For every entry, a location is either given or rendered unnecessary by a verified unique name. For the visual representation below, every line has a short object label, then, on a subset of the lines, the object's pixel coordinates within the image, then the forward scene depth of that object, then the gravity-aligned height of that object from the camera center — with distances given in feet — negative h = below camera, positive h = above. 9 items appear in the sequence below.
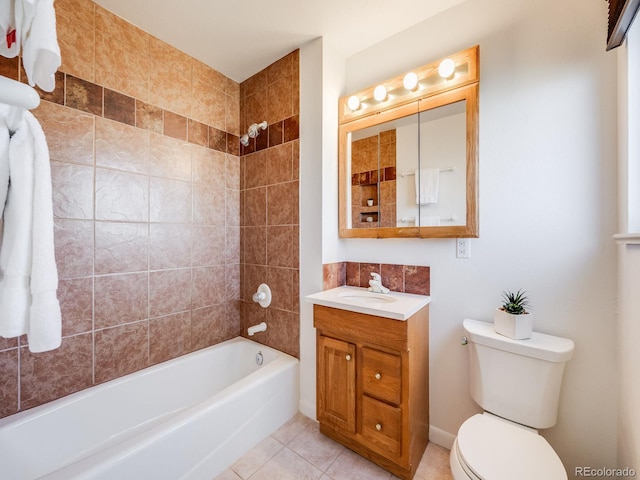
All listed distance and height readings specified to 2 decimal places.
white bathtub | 3.71 -3.13
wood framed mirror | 4.76 +1.58
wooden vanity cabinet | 4.35 -2.56
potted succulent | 3.93 -1.18
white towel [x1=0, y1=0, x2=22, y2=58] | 2.35 +1.92
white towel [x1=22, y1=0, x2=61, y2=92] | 2.21 +1.66
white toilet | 3.10 -2.45
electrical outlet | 4.90 -0.15
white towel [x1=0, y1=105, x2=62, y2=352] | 2.25 -0.11
